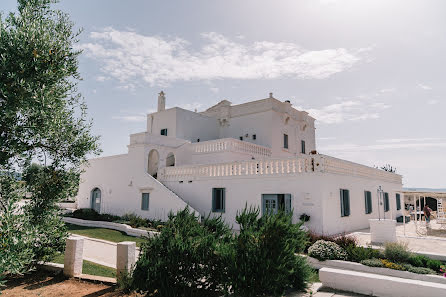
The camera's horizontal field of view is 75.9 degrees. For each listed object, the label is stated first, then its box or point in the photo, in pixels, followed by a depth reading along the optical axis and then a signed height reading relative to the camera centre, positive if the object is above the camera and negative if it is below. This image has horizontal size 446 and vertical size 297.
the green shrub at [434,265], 8.16 -2.10
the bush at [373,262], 8.43 -2.14
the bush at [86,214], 21.27 -2.04
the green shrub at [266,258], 5.80 -1.42
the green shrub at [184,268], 6.18 -1.73
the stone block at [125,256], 7.46 -1.80
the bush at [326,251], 9.37 -2.04
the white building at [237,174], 14.52 +0.94
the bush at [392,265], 8.09 -2.13
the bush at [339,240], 10.04 -1.83
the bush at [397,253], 8.62 -1.89
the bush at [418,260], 8.36 -2.05
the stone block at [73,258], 8.12 -2.01
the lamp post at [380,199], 19.30 -0.60
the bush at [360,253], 8.99 -2.02
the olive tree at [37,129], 6.52 +1.61
